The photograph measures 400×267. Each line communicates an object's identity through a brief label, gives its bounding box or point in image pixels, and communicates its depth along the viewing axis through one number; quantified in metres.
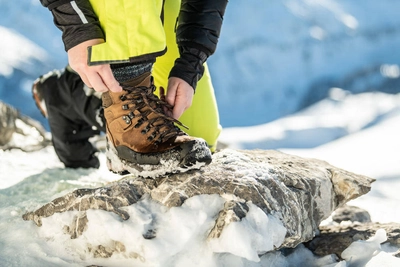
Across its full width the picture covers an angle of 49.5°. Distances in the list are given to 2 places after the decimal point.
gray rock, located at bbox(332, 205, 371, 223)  1.27
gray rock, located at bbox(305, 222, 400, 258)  0.94
